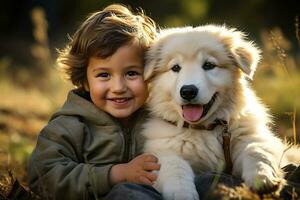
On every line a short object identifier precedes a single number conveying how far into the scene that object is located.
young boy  3.76
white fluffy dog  3.93
